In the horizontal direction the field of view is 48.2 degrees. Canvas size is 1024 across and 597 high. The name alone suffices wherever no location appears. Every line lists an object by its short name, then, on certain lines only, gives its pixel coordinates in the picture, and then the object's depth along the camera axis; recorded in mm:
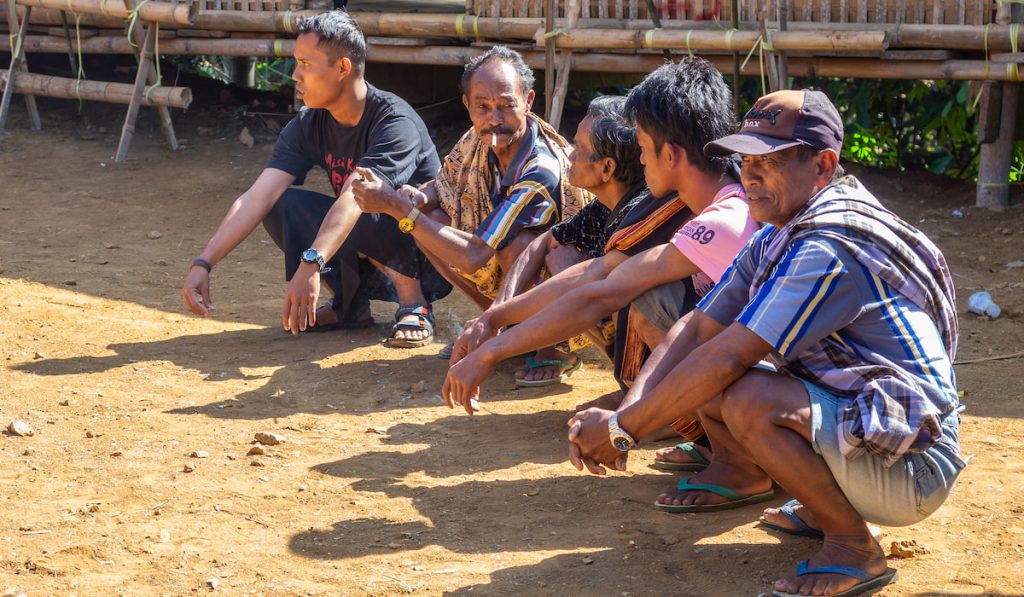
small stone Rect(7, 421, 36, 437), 3623
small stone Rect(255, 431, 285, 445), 3637
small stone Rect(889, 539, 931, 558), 2709
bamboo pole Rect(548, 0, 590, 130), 7211
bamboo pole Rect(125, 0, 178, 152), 8648
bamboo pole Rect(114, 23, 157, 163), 8516
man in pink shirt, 3043
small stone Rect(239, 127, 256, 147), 8867
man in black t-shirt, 4758
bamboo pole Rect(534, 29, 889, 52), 6566
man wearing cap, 2379
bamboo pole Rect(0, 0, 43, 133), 8891
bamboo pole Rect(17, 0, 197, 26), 8227
